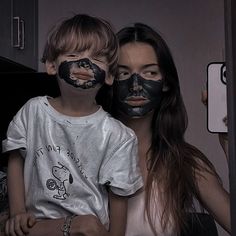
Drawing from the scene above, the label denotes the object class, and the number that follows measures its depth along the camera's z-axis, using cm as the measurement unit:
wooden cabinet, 186
